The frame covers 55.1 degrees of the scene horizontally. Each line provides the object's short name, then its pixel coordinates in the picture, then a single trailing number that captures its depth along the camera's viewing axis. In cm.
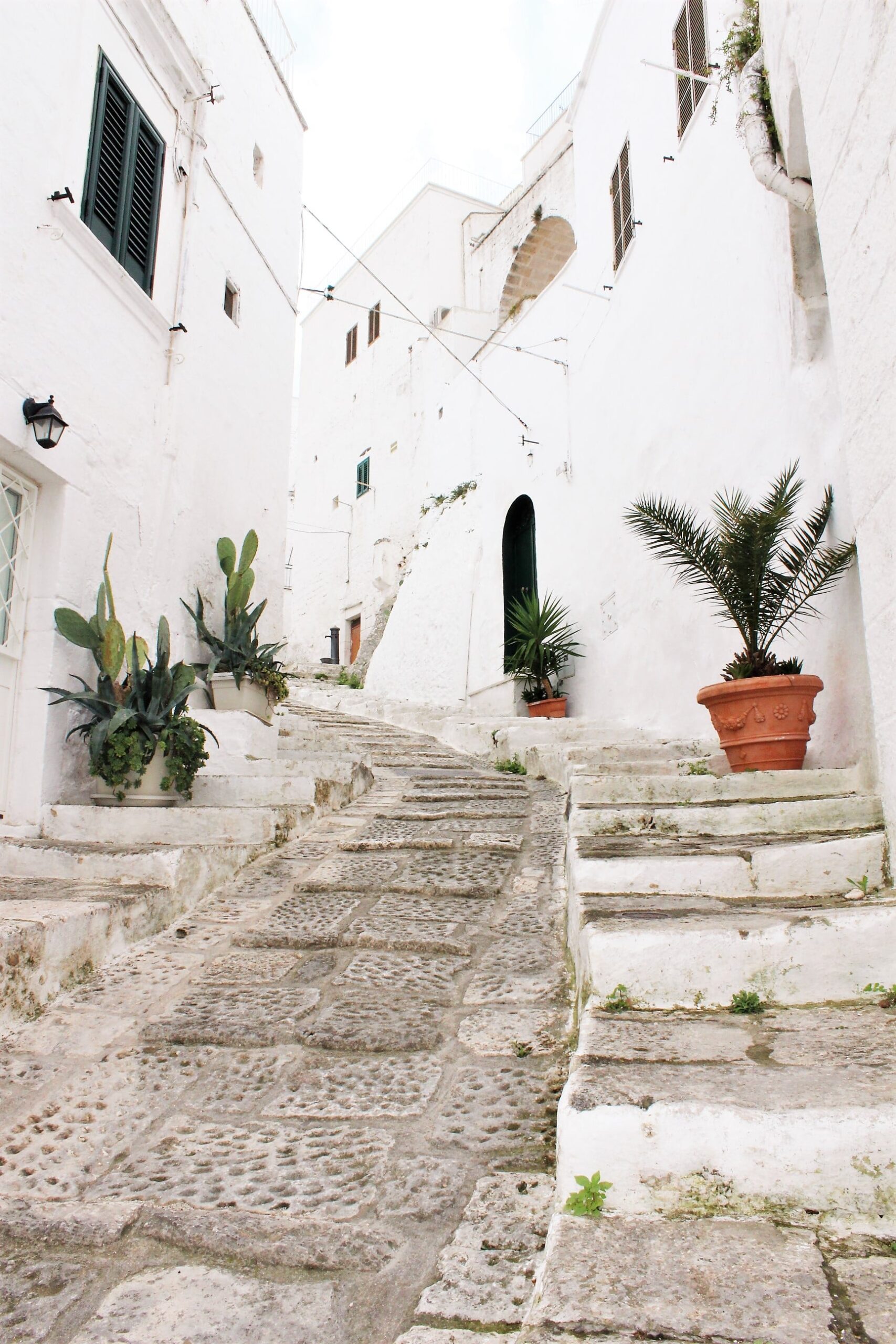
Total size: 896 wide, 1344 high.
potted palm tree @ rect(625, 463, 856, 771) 377
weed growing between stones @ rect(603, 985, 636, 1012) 184
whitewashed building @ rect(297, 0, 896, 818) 247
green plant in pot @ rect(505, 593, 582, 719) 863
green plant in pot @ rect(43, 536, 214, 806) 402
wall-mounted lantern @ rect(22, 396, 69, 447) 400
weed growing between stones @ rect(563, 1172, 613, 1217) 126
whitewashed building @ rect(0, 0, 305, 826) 412
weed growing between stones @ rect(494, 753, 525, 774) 640
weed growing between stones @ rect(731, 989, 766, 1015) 180
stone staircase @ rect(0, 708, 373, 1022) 235
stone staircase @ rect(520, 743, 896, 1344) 104
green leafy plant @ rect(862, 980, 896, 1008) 177
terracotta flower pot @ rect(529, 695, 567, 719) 854
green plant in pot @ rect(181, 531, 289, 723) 594
